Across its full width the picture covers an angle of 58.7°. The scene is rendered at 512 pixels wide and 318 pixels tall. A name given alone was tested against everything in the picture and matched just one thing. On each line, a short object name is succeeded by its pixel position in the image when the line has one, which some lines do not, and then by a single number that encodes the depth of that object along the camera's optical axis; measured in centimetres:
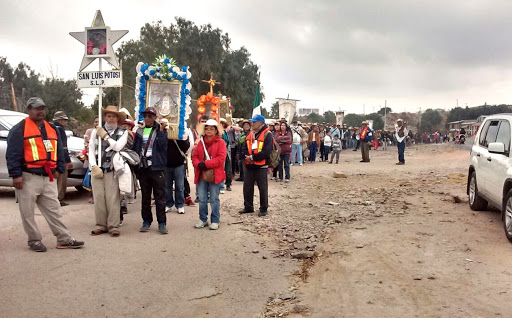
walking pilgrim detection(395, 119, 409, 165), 1972
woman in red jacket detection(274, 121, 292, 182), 1422
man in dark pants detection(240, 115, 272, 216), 883
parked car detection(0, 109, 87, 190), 1009
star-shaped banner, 756
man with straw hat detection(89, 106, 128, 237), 700
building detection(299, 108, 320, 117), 9675
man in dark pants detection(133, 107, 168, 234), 724
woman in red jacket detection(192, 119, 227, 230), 754
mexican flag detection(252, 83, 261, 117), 1731
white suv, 692
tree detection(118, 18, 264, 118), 4544
